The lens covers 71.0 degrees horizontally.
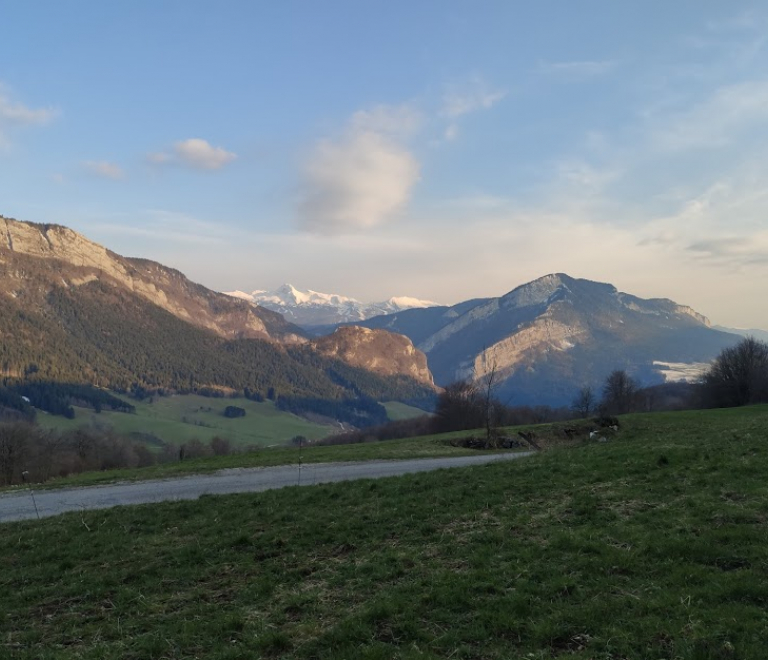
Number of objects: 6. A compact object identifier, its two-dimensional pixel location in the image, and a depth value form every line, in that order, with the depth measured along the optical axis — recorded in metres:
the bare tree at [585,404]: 97.75
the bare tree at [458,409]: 96.81
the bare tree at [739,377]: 77.06
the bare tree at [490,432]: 46.06
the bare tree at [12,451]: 62.18
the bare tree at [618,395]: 102.31
